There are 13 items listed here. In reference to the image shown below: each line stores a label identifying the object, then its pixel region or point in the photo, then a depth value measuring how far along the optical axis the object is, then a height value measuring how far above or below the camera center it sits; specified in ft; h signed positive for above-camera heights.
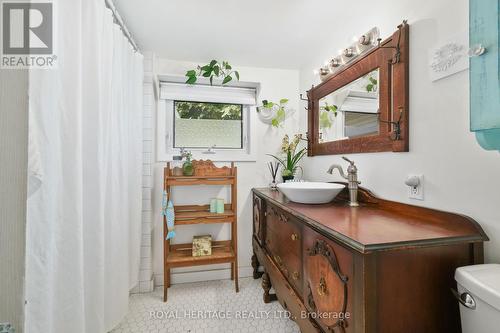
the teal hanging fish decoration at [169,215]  6.01 -1.32
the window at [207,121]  7.00 +1.50
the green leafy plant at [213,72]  6.46 +2.82
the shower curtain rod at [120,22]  4.44 +3.16
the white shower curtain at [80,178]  2.76 -0.20
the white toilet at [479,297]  2.02 -1.22
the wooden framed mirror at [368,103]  3.80 +1.35
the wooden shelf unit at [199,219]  6.22 -1.52
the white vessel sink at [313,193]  4.26 -0.52
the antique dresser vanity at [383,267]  2.30 -1.12
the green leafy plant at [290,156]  7.15 +0.33
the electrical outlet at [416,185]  3.49 -0.28
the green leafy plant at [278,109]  7.38 +1.93
